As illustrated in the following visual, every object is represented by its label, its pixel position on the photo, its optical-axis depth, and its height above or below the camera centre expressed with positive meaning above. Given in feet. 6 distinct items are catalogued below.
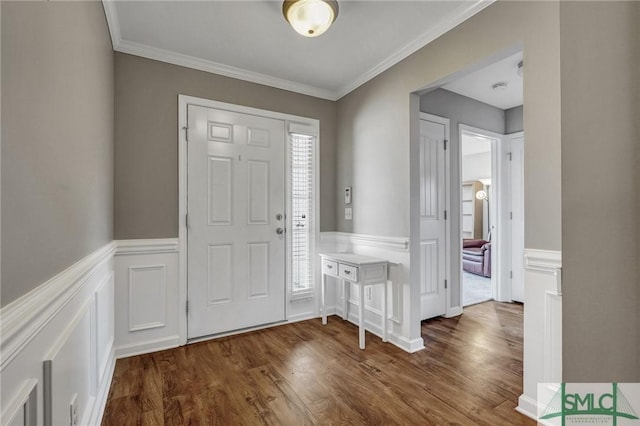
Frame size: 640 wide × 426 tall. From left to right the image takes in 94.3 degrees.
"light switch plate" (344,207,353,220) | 10.24 +0.03
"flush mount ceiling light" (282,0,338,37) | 5.88 +4.10
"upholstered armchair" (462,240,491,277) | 16.43 -2.53
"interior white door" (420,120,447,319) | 10.14 -0.19
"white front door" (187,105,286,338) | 8.56 -0.19
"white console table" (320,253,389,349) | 8.09 -1.65
